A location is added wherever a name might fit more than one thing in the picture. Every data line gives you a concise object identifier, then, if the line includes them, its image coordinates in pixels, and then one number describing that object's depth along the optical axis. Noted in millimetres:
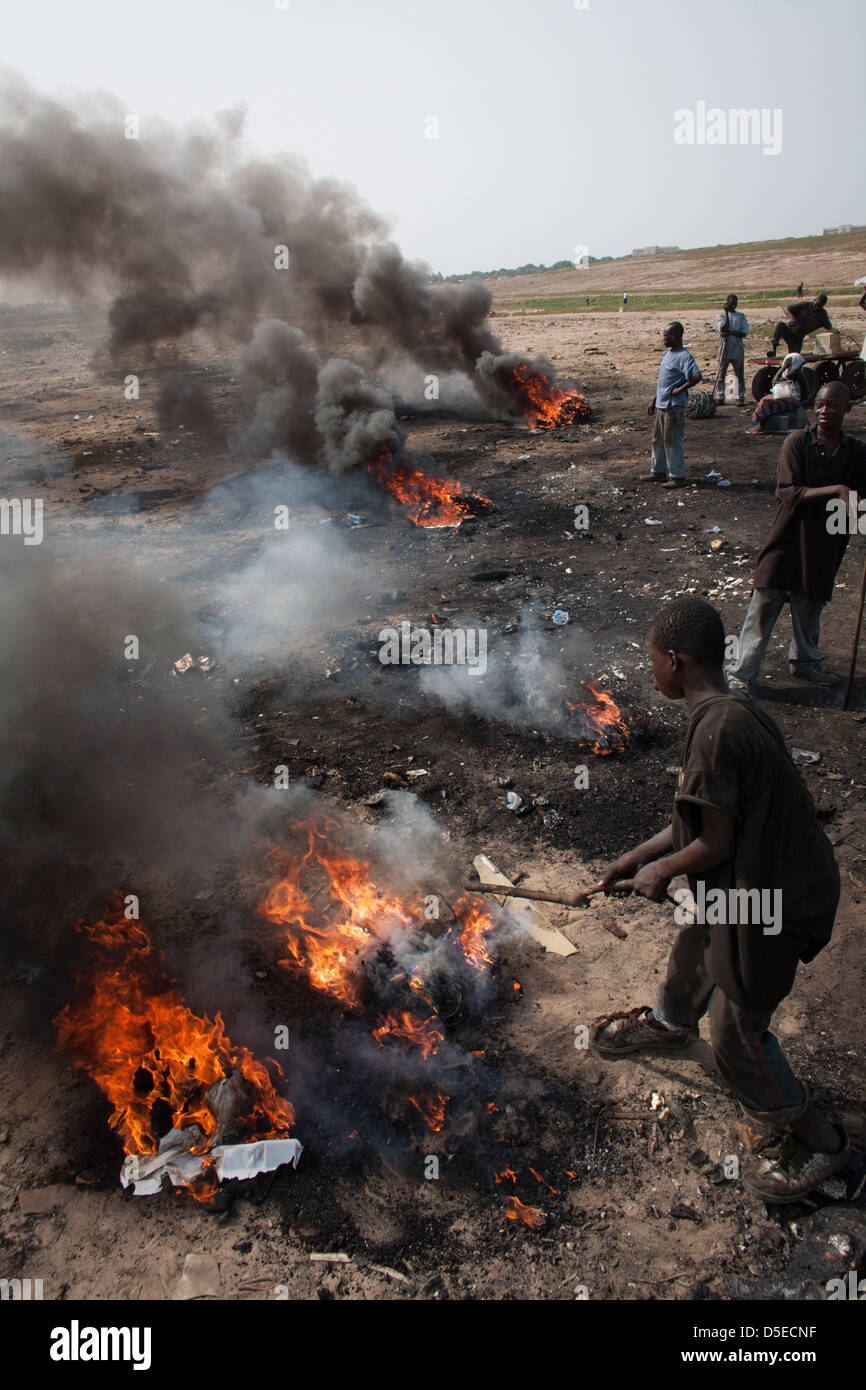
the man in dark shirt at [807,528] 5070
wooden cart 13828
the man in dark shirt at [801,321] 14539
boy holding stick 2293
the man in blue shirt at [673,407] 9516
